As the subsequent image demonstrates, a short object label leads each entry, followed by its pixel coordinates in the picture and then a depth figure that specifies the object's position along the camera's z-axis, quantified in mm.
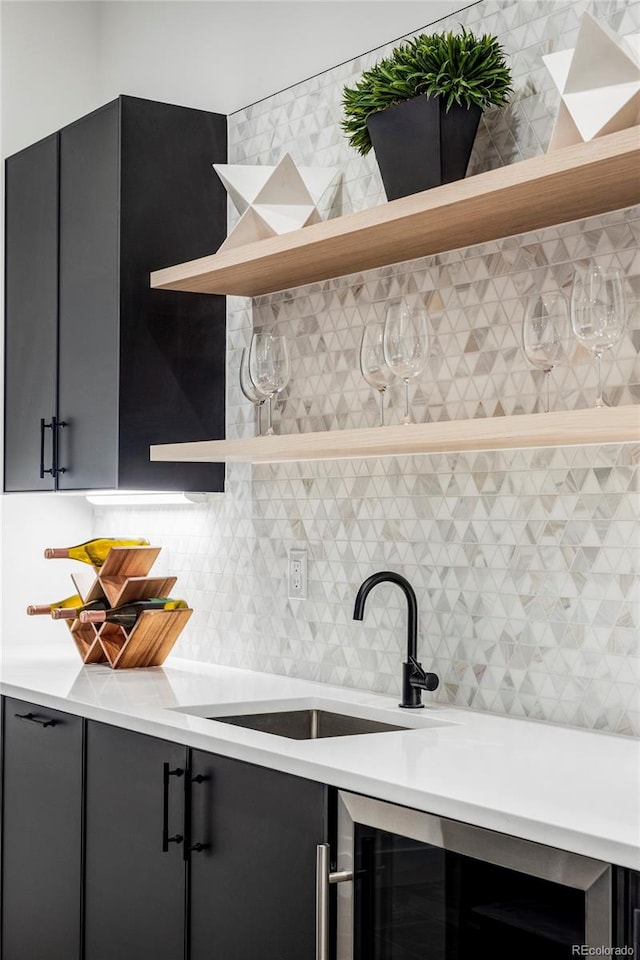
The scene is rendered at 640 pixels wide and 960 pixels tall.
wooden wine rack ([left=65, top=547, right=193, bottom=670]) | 2973
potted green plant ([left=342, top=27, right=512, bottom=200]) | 2162
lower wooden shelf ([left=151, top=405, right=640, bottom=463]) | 1756
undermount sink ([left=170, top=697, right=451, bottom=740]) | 2367
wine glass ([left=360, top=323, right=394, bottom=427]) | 2246
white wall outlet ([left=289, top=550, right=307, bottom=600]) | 2785
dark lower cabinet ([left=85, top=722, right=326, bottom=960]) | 1867
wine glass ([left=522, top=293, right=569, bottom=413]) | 1944
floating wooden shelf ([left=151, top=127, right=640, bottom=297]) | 1812
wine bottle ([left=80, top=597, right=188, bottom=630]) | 2998
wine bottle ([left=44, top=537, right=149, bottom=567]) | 3195
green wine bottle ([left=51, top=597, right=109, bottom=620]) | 2986
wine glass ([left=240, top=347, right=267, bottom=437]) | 2511
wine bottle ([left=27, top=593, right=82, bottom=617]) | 3064
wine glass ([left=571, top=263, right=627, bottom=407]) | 1852
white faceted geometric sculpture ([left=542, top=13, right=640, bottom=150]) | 1775
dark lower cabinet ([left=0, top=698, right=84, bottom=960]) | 2531
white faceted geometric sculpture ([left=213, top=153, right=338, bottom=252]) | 2520
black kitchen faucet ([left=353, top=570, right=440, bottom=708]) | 2279
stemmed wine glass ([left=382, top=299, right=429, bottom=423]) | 2172
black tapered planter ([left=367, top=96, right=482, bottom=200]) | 2170
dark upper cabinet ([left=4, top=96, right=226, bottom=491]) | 2906
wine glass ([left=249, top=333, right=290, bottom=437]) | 2492
